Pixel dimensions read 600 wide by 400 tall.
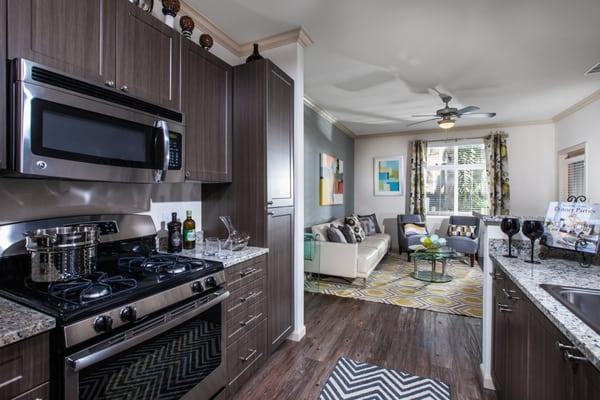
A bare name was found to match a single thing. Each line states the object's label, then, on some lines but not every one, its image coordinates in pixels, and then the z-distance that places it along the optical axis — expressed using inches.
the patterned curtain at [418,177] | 250.4
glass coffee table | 162.7
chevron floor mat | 75.0
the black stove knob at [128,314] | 44.3
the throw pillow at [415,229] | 222.5
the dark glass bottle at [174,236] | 78.1
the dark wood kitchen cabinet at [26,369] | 32.9
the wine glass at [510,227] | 69.2
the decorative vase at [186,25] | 77.8
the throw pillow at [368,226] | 231.1
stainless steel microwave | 43.2
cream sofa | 155.4
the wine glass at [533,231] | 65.1
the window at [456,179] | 240.8
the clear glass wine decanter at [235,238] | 82.0
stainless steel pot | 48.1
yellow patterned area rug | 133.3
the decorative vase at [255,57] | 92.2
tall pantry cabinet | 86.7
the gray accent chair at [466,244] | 203.8
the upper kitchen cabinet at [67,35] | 44.0
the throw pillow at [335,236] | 163.5
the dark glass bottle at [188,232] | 82.0
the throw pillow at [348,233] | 171.2
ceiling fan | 156.9
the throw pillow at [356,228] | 199.2
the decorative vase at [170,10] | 72.9
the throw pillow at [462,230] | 216.2
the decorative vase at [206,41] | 83.7
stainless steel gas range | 39.6
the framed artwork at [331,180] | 202.4
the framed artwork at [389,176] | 263.6
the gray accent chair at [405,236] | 217.8
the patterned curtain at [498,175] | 227.5
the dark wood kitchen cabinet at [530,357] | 33.3
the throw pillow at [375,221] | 246.3
